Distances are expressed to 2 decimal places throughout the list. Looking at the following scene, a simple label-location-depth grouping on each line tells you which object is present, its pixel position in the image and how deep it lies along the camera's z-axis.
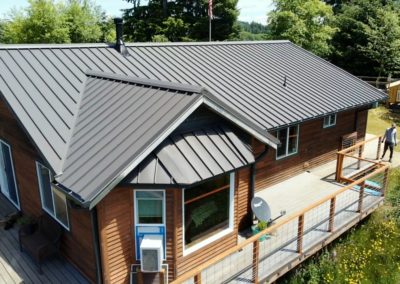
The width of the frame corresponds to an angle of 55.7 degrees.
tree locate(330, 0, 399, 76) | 30.75
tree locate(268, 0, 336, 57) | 30.28
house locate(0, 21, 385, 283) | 7.42
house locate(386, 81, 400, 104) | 27.54
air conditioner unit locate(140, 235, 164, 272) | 7.61
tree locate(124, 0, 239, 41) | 41.30
